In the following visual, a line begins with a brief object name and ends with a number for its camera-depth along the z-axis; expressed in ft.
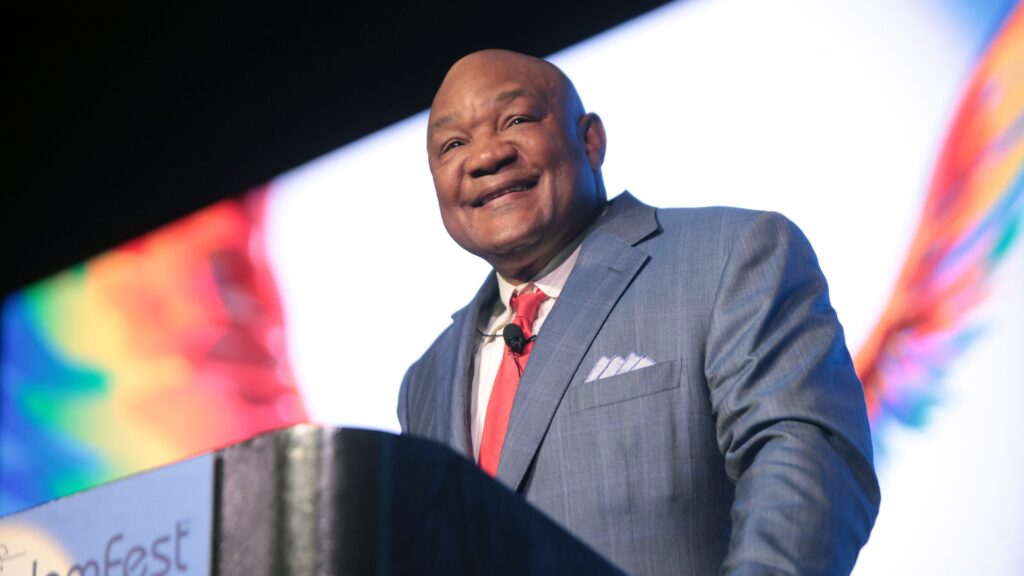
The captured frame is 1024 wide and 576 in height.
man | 17.36
